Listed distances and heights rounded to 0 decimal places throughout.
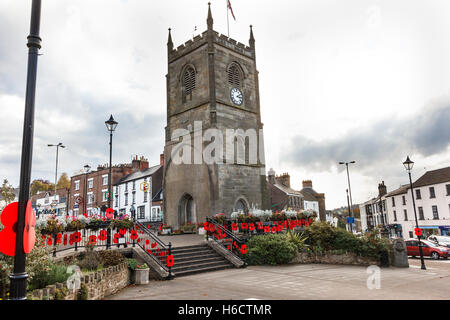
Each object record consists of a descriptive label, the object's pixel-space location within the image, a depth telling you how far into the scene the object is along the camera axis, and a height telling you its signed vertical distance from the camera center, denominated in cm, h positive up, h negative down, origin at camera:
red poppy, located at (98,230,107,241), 1318 -61
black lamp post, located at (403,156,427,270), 1848 +246
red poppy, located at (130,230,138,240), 1300 -64
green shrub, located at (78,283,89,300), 749 -162
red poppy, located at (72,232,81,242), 1134 -56
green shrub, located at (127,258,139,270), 1111 -151
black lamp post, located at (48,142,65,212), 3875 +877
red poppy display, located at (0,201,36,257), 486 -8
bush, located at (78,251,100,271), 941 -122
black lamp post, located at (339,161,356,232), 3819 +418
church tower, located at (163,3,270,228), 2373 +636
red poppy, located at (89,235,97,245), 1134 -68
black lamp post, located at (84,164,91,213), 5537 +474
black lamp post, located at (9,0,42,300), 454 +100
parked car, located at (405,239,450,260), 2306 -297
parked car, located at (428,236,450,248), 2669 -271
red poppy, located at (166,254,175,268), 1156 -152
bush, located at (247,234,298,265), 1511 -176
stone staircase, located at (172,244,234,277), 1284 -185
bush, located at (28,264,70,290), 707 -123
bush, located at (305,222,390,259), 1519 -146
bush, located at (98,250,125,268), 1007 -119
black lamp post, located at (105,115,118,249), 1524 +426
